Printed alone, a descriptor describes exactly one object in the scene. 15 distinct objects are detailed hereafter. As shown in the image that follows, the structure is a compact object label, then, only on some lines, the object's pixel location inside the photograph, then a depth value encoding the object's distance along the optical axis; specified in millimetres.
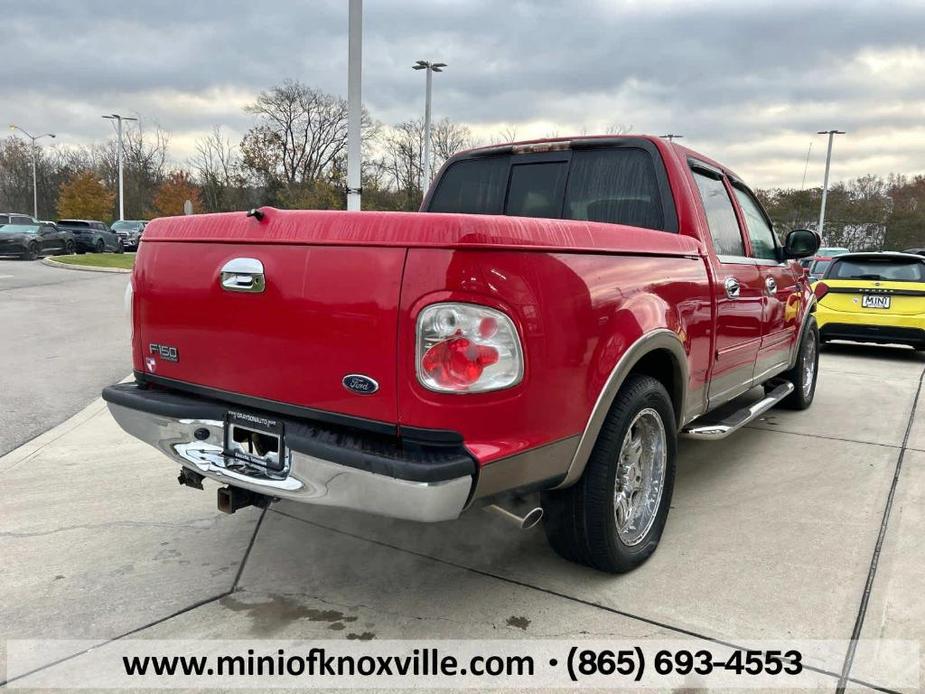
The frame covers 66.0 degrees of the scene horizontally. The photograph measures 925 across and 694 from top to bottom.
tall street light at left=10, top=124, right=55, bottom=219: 58438
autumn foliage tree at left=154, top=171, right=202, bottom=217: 49938
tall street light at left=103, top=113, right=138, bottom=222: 45947
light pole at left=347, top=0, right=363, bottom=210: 9773
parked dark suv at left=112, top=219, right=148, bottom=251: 39062
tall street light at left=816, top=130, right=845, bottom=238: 40747
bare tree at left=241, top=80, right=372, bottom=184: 48750
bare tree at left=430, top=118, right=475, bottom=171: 48344
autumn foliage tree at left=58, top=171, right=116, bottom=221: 50312
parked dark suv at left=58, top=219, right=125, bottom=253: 32844
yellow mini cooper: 9125
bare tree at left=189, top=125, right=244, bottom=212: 49125
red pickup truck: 2246
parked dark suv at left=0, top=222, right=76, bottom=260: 26172
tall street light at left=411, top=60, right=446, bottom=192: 25109
